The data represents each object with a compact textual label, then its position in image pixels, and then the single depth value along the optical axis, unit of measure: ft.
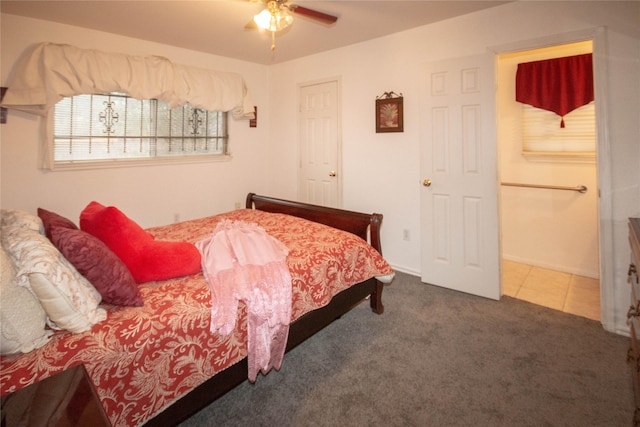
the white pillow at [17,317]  3.53
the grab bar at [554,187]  11.09
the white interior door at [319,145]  13.33
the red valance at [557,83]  10.60
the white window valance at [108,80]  9.23
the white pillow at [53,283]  3.86
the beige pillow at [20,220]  5.22
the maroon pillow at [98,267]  4.66
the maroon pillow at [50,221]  5.28
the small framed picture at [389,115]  11.28
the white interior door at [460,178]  9.43
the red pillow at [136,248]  5.50
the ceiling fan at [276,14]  6.61
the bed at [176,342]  3.88
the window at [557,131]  10.91
